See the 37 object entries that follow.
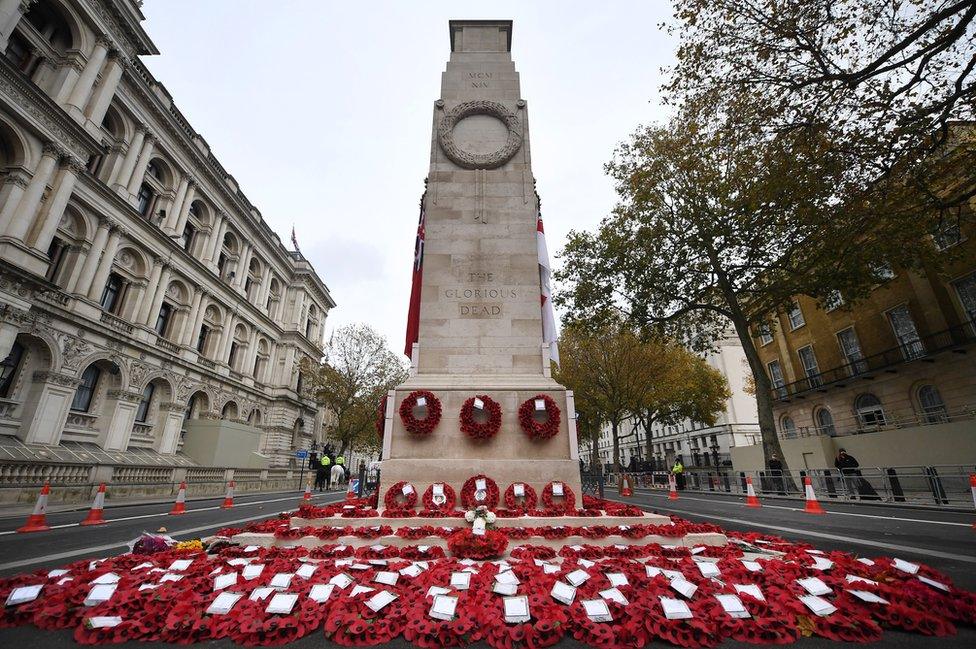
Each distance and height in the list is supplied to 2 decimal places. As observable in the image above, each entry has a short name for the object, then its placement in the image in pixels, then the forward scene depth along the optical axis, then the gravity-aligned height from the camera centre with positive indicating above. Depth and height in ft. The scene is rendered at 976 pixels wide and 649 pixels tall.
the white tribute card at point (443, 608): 11.43 -3.52
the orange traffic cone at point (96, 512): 34.75 -2.74
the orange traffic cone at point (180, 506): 42.63 -2.93
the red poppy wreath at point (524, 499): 24.67 -1.55
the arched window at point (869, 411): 82.99 +10.67
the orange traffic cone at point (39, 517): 30.52 -2.72
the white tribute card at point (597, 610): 11.28 -3.56
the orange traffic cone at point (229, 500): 49.32 -2.75
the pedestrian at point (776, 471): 63.77 -0.32
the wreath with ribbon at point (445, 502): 24.29 -1.56
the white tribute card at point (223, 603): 11.57 -3.37
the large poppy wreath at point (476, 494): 24.82 -1.23
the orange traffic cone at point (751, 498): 46.60 -3.09
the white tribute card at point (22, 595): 11.98 -3.18
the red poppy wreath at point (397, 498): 24.79 -1.40
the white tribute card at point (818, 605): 11.25 -3.51
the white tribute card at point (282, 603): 11.58 -3.38
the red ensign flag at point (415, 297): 34.24 +13.72
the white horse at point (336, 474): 95.46 -0.05
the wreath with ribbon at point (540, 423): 26.78 +2.92
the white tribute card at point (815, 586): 12.24 -3.28
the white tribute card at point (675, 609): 11.02 -3.47
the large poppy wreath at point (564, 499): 24.86 -1.56
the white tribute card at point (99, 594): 11.98 -3.17
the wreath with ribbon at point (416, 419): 26.78 +3.53
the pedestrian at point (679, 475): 86.01 -1.11
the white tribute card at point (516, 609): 11.28 -3.54
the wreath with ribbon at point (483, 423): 26.55 +2.99
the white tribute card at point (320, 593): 12.32 -3.31
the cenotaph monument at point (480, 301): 27.02 +12.07
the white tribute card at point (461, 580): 13.25 -3.26
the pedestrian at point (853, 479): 50.34 -1.42
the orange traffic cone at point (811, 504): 39.37 -3.22
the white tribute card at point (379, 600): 11.82 -3.42
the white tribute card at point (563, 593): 12.41 -3.43
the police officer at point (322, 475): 91.65 -0.21
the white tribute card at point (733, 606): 11.27 -3.51
